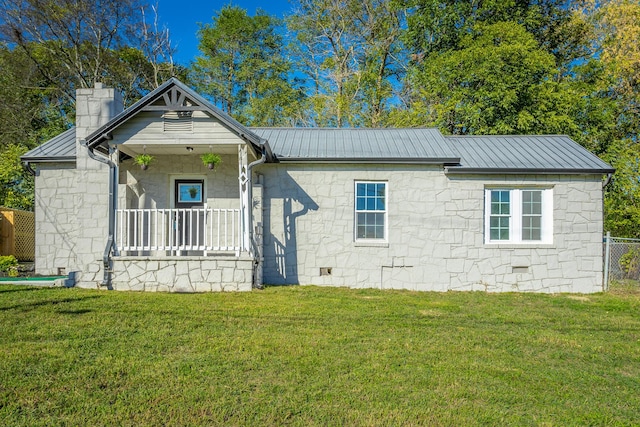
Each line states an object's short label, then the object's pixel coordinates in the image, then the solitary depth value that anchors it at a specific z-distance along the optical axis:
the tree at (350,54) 21.44
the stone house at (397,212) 9.80
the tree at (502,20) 18.84
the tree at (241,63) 24.09
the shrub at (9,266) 10.17
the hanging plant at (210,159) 9.06
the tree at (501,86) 16.66
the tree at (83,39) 19.48
